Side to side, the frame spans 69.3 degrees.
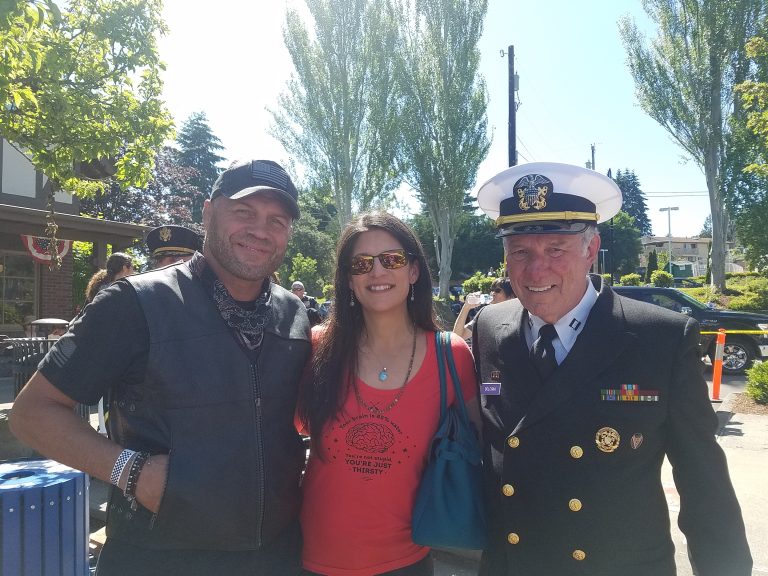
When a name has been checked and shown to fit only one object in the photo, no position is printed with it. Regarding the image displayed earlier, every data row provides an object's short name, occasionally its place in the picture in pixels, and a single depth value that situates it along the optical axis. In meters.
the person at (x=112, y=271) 5.29
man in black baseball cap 1.76
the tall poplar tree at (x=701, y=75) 21.50
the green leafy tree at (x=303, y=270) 29.70
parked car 11.05
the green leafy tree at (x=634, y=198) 93.32
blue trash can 2.56
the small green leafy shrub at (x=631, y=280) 30.77
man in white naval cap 1.70
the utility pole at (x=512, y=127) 17.22
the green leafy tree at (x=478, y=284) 26.26
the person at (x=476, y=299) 5.30
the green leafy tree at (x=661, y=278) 28.48
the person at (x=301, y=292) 11.41
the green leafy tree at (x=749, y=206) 21.42
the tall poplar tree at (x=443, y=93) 23.56
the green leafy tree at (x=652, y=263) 43.84
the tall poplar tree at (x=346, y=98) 23.20
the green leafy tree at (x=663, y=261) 52.45
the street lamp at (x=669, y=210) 41.59
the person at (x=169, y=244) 5.06
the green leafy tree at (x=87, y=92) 4.87
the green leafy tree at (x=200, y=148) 44.78
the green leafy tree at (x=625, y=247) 56.12
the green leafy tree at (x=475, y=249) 51.47
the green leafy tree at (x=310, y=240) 39.69
